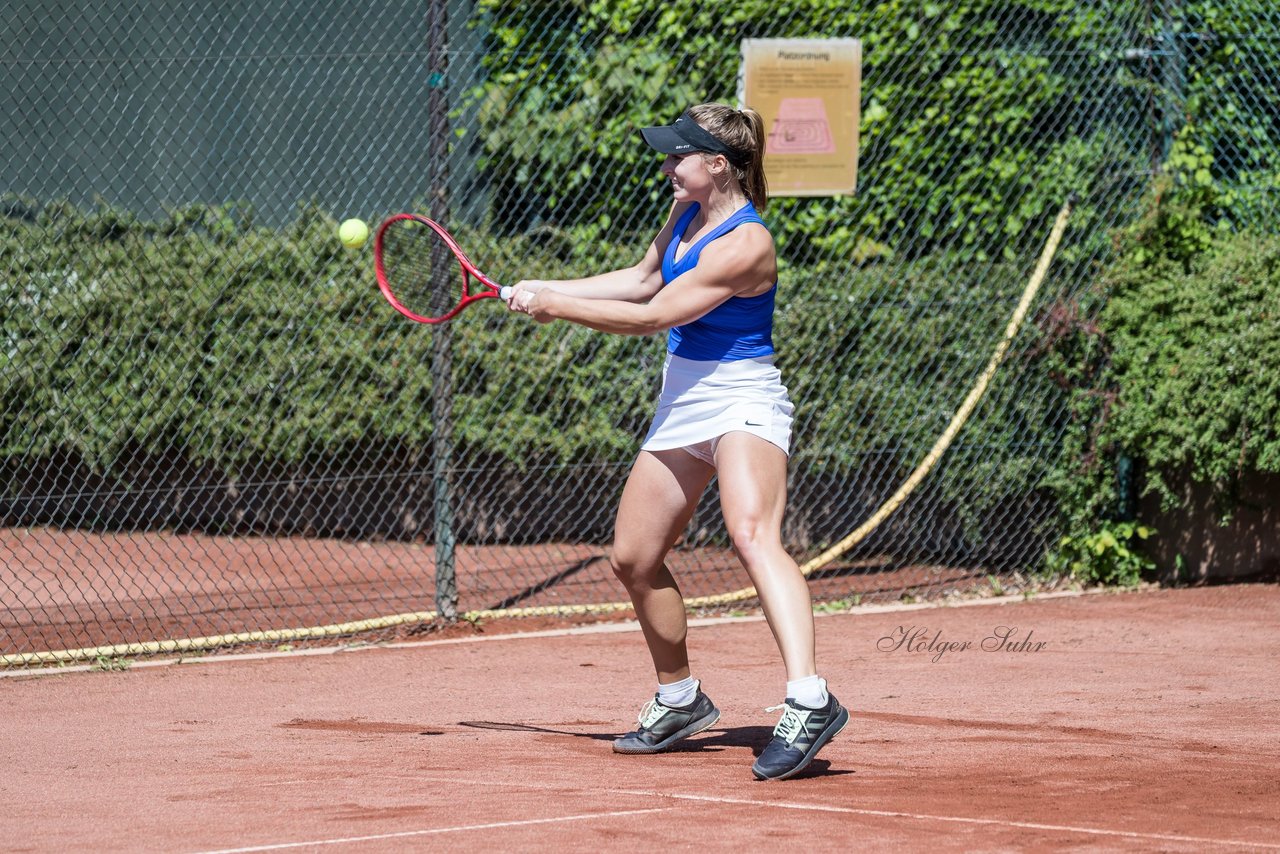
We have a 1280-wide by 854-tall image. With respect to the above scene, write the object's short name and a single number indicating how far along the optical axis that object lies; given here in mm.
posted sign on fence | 15930
